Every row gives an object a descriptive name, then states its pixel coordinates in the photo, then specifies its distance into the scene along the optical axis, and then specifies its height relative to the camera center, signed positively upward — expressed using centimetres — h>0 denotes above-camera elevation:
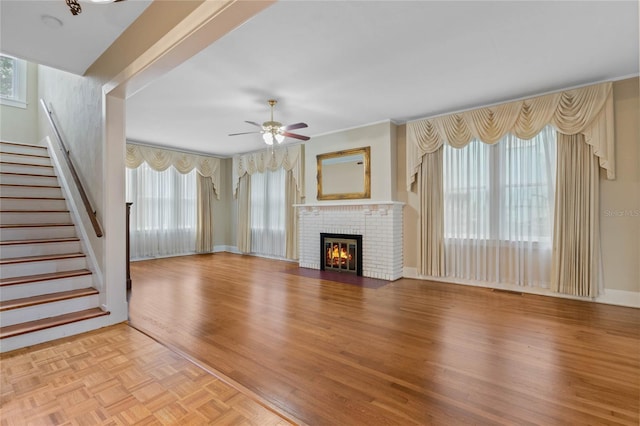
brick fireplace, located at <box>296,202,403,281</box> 516 -33
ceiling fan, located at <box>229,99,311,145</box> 421 +119
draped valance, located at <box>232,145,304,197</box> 680 +129
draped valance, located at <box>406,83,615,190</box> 366 +129
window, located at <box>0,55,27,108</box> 559 +255
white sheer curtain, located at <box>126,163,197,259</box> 699 +6
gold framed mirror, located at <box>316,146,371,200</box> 557 +77
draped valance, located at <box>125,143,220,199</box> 680 +134
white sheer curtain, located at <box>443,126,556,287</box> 414 +5
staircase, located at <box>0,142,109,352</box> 275 -56
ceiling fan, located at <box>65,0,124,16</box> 161 +115
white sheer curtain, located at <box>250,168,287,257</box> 742 +1
